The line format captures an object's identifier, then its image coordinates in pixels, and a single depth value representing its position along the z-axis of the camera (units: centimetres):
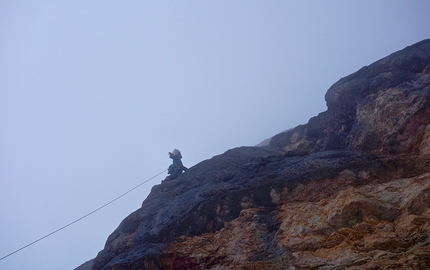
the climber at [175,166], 1688
